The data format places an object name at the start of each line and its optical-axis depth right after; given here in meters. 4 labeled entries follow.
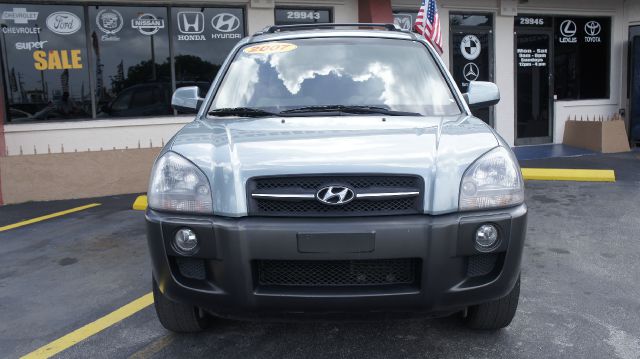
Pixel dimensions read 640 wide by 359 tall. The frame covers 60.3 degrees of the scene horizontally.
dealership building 8.23
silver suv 2.33
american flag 8.28
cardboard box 10.66
